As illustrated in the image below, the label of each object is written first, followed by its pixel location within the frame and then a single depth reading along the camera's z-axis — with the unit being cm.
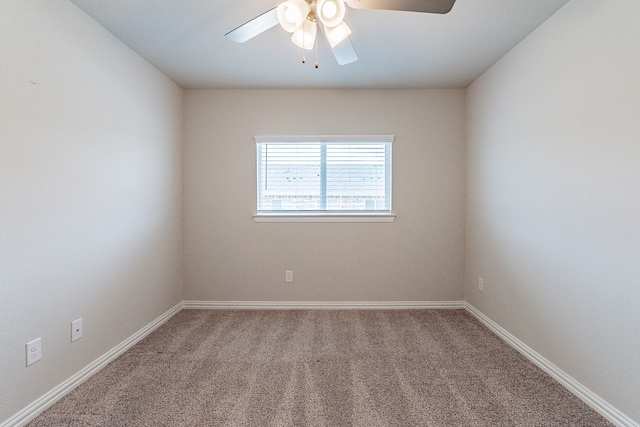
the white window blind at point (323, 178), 317
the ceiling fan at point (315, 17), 141
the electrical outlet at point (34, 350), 154
